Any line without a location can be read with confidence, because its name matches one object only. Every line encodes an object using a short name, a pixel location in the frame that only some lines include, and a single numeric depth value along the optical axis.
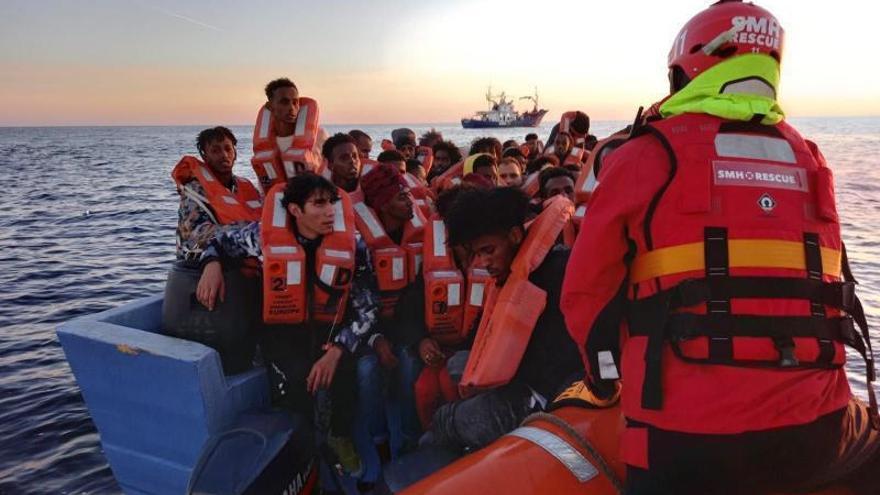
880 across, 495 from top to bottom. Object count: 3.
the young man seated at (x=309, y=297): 2.95
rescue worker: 1.31
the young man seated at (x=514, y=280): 2.25
